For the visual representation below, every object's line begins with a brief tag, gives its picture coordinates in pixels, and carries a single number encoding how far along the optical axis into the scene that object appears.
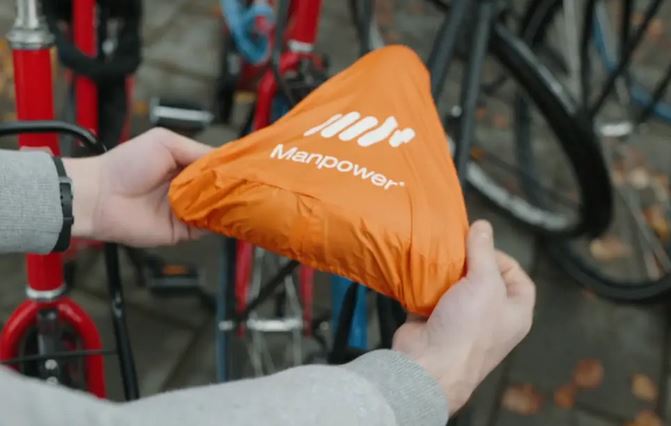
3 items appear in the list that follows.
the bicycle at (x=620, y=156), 1.96
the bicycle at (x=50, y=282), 1.06
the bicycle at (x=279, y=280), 1.38
